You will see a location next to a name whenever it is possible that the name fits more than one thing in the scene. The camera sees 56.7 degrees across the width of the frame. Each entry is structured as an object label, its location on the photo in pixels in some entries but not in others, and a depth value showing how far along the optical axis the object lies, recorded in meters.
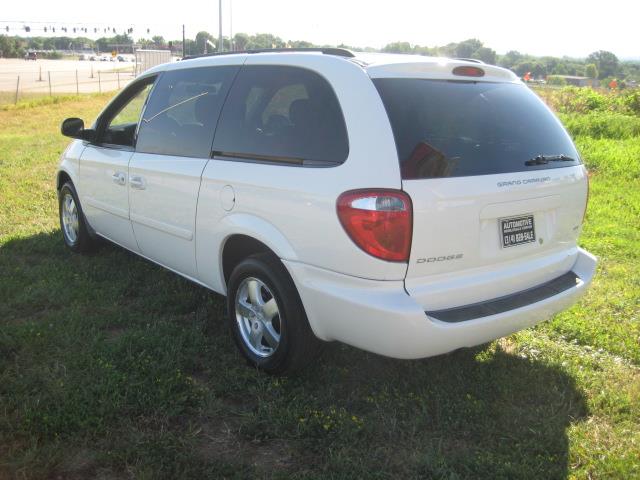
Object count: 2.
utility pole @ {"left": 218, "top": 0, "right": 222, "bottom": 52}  28.09
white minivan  2.77
